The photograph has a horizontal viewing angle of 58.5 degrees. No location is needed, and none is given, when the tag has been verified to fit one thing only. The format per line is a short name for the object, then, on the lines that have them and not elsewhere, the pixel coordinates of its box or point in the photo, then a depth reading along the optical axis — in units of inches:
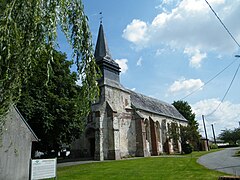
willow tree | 148.8
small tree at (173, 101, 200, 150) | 1352.1
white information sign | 335.0
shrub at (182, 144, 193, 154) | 1246.9
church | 967.0
